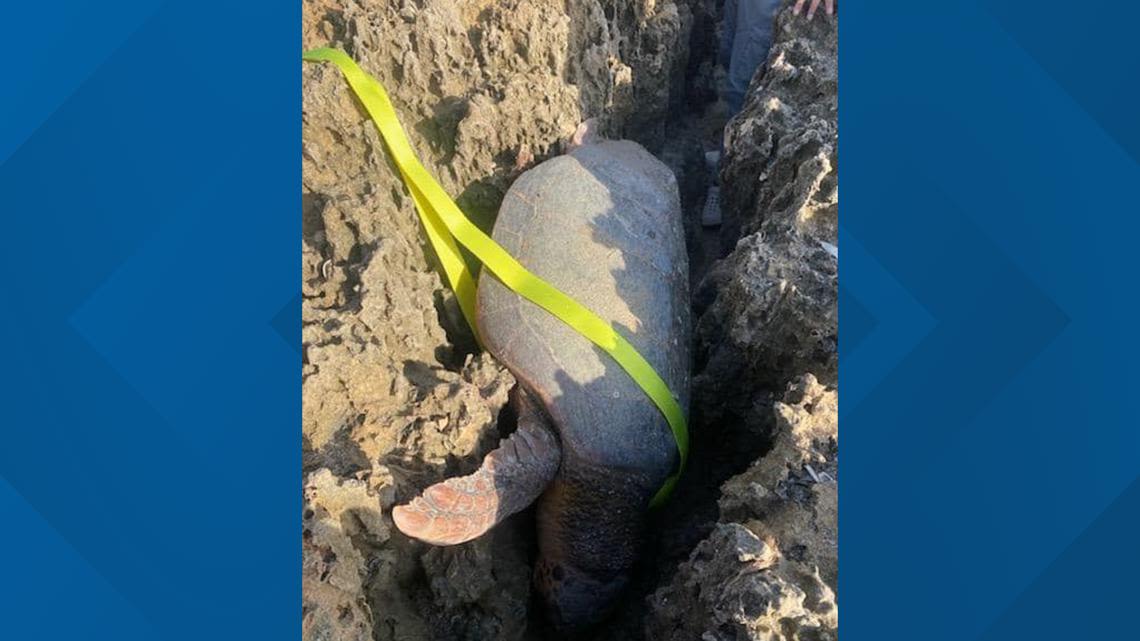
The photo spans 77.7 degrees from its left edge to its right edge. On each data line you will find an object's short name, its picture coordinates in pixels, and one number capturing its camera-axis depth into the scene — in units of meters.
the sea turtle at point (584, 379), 2.52
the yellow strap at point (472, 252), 2.52
